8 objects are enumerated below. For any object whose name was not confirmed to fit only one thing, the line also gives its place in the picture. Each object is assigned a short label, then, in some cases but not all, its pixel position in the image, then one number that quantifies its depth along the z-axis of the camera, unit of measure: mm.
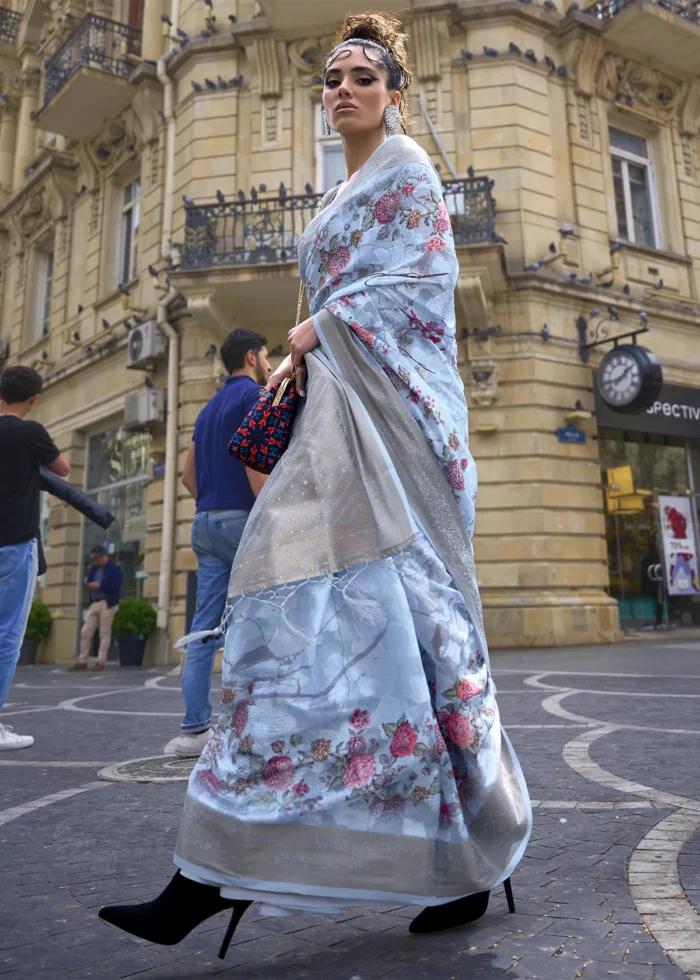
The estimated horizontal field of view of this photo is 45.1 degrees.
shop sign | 13570
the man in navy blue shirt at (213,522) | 3924
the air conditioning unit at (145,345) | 13945
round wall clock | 12664
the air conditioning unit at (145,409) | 13938
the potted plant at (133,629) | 12688
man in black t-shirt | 4297
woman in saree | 1521
